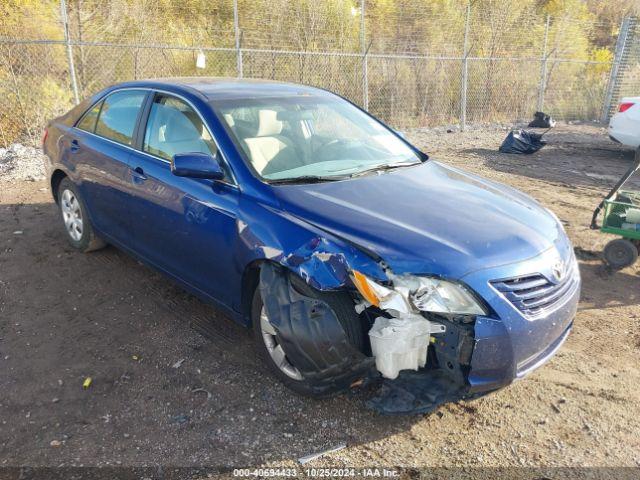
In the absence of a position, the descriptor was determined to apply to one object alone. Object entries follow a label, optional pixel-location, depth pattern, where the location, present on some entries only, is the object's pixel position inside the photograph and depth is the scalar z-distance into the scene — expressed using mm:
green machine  4648
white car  9188
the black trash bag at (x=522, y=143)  10906
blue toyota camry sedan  2447
